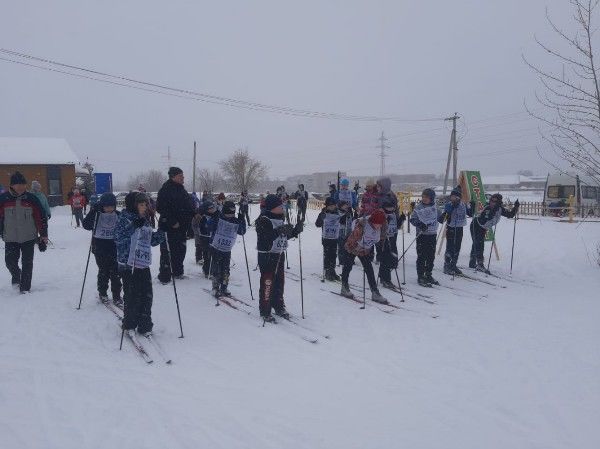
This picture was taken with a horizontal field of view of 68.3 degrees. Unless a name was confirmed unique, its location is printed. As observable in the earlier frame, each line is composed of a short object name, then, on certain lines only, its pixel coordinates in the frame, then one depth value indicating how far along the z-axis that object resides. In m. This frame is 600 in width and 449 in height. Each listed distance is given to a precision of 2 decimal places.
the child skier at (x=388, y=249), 8.59
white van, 24.56
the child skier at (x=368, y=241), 7.48
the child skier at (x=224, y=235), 7.44
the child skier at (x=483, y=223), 10.29
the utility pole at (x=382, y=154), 64.81
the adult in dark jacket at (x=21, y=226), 7.48
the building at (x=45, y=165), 30.58
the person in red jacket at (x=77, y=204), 17.94
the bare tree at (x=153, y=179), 80.71
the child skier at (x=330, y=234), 9.11
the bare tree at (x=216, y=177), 79.05
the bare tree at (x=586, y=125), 9.39
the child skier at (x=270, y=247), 6.36
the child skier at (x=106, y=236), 6.88
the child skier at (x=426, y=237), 9.09
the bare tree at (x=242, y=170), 53.03
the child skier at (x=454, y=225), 10.02
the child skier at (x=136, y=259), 5.53
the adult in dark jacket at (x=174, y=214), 7.84
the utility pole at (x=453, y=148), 26.73
